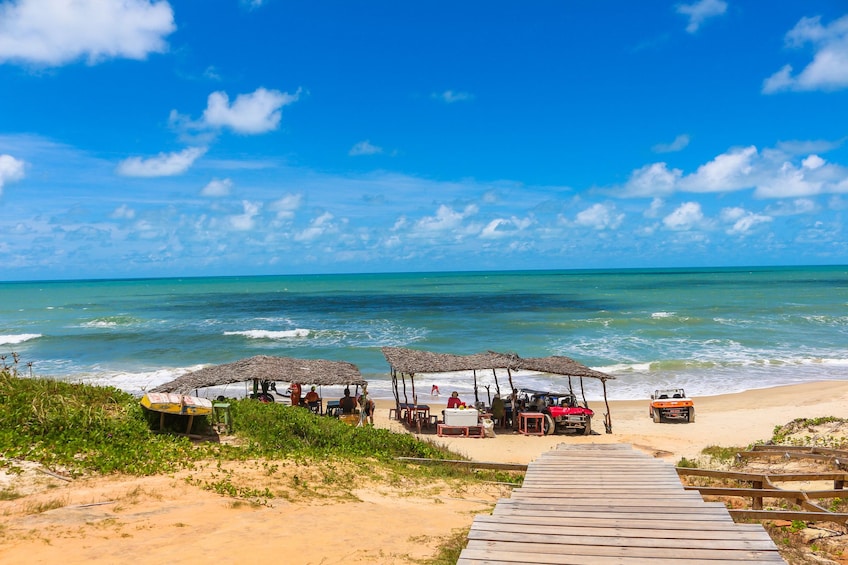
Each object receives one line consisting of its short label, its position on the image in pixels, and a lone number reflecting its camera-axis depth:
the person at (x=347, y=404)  18.48
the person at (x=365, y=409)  17.38
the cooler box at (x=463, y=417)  17.36
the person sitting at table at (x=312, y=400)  19.61
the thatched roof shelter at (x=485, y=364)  18.11
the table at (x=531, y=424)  17.95
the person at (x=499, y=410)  18.55
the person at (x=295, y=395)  19.94
